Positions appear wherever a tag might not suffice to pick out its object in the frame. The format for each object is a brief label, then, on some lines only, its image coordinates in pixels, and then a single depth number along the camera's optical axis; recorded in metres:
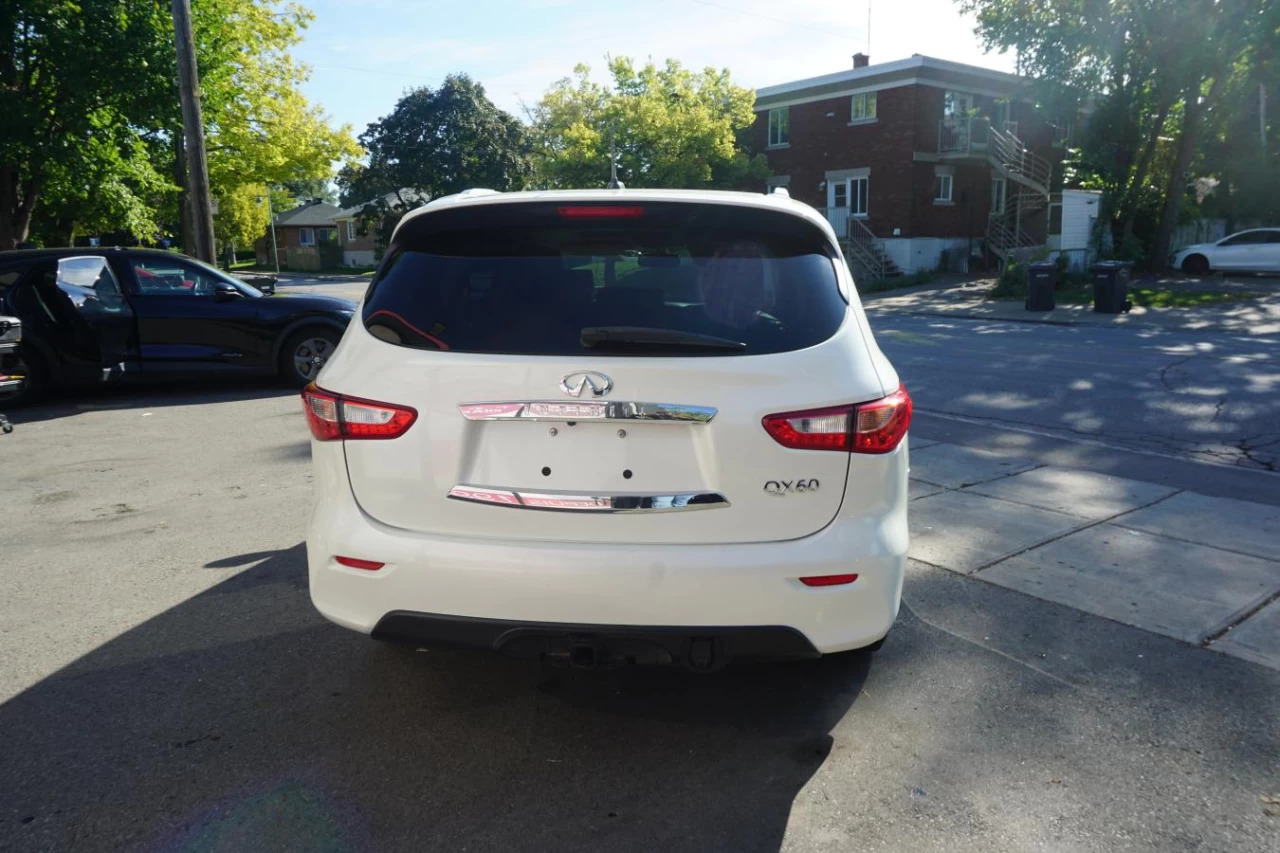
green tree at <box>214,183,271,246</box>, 61.34
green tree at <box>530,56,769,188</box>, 40.22
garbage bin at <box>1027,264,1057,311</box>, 21.75
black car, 10.04
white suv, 2.94
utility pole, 14.63
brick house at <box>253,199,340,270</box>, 80.88
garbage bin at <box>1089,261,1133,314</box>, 20.56
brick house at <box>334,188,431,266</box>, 56.25
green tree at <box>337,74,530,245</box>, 53.84
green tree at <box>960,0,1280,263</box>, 23.69
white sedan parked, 27.70
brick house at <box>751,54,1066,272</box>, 34.66
